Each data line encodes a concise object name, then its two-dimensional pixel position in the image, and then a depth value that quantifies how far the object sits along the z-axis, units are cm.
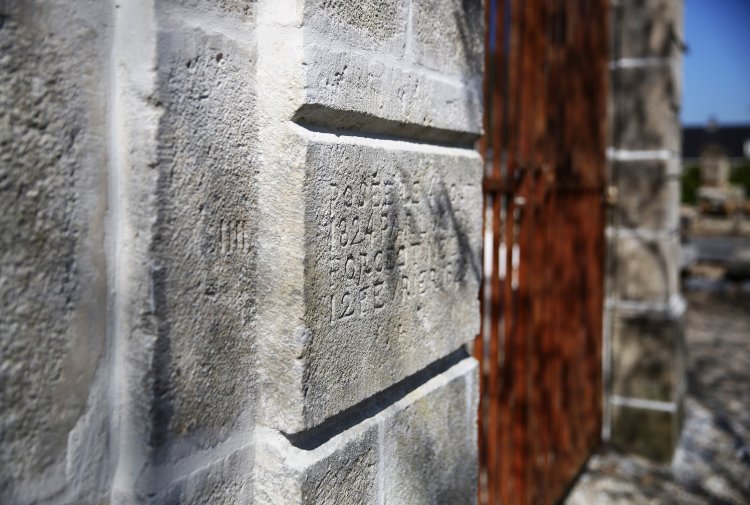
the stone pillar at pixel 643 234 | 413
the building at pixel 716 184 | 2238
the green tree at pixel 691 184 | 2789
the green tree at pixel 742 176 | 3177
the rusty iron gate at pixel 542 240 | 248
